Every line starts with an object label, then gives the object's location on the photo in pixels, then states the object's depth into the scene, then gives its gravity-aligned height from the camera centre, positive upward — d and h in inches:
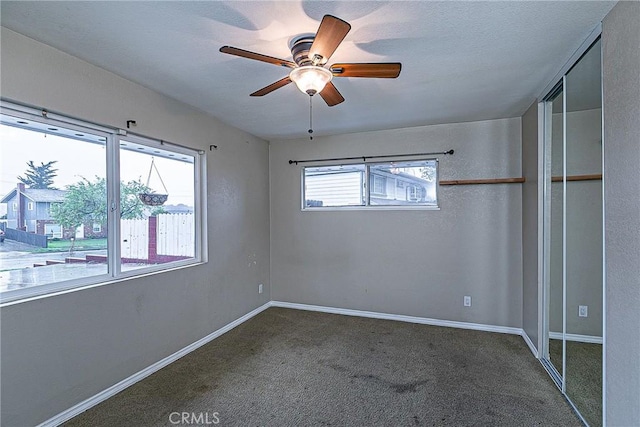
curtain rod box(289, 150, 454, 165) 148.4 +27.8
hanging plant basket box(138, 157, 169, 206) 109.6 +5.3
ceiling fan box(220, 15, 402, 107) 60.4 +30.9
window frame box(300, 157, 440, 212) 149.9 +10.5
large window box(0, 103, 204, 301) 75.4 +2.4
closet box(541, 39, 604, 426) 73.7 -7.1
